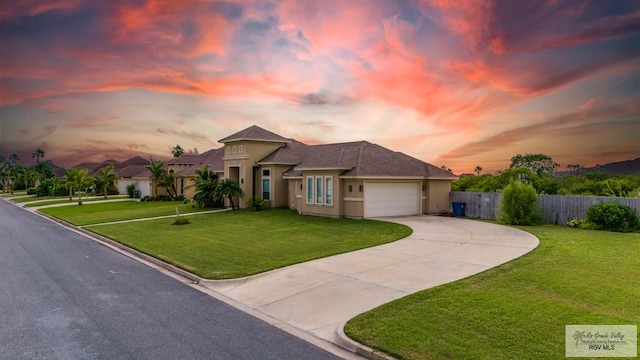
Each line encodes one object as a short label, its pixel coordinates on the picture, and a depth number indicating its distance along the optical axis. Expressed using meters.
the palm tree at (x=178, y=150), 83.56
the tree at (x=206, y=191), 32.59
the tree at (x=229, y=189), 30.28
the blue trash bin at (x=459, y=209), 25.61
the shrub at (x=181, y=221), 23.33
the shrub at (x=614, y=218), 17.44
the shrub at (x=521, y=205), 20.44
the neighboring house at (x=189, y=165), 42.06
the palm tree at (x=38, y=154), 129.38
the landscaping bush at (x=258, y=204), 29.81
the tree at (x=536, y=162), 60.35
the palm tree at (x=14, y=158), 142.88
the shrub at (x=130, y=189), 53.35
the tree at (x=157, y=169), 44.78
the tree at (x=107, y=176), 52.47
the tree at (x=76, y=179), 43.62
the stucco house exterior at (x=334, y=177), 24.02
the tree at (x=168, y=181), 45.19
